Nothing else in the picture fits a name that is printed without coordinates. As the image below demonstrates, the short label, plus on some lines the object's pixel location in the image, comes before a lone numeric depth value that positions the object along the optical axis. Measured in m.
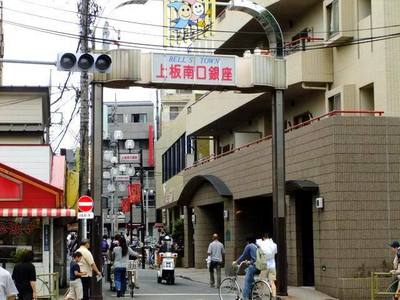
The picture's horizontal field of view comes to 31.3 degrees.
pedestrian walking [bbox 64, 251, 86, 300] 16.89
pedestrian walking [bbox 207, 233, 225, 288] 25.45
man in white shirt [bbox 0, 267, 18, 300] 8.74
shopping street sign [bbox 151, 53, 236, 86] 21.12
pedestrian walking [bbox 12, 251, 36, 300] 12.69
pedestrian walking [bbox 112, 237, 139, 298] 21.73
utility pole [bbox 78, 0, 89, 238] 24.08
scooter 27.30
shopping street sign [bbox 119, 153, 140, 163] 53.91
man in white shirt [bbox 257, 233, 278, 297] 18.83
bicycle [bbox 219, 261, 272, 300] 17.81
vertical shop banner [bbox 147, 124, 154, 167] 80.62
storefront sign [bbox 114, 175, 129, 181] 46.47
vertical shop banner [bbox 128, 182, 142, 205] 54.66
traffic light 16.67
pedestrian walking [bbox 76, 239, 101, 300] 17.84
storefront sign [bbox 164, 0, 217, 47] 28.49
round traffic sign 21.20
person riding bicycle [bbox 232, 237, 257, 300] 17.95
